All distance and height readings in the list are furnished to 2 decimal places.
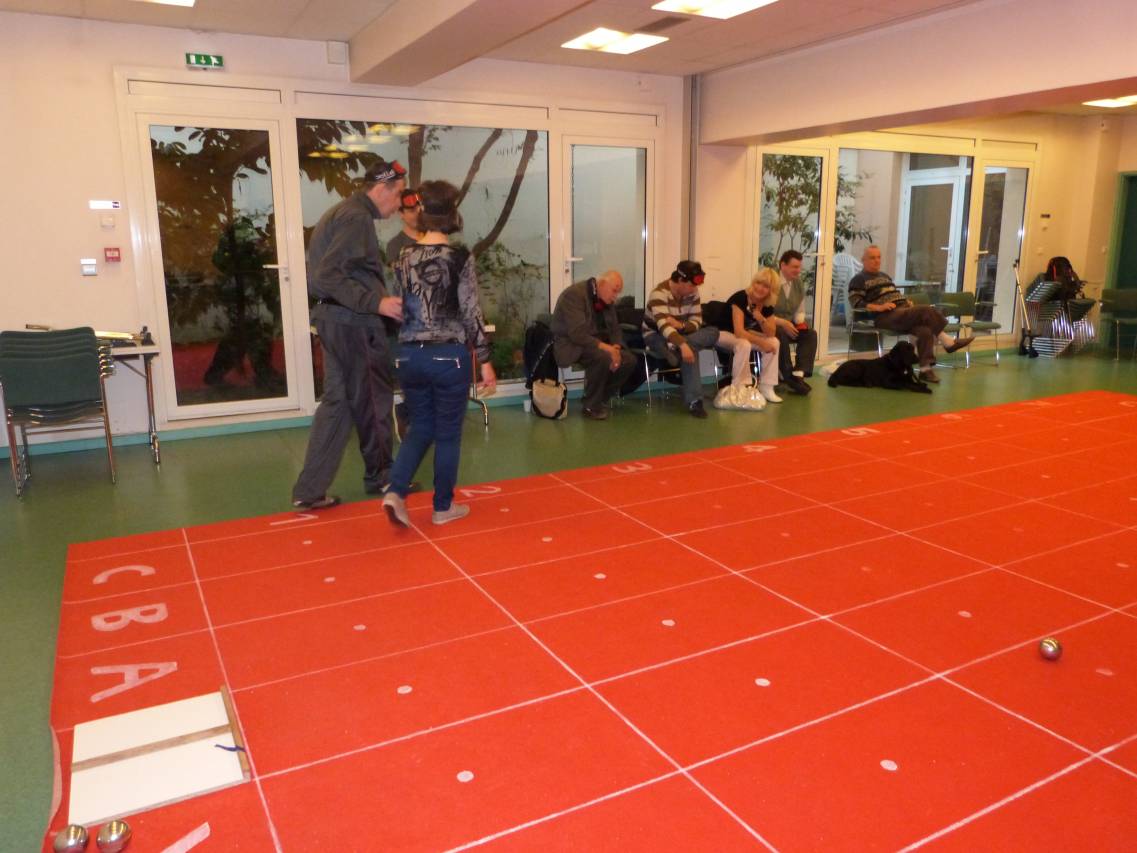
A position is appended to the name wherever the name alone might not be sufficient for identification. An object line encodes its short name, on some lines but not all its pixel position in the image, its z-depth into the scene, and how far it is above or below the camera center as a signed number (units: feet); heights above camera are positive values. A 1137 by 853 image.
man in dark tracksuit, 13.87 -1.36
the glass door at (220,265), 20.30 -0.54
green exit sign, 19.66 +4.04
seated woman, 24.75 -2.33
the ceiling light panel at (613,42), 21.36 +4.88
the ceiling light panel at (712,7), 18.62 +4.94
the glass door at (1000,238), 35.06 -0.01
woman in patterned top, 12.91 -1.44
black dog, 26.76 -4.10
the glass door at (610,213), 25.72 +0.80
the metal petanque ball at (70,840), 6.48 -4.39
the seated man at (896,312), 28.04 -2.36
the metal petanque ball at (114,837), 6.53 -4.40
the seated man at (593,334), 22.20 -2.40
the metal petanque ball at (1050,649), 9.43 -4.38
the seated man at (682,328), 23.32 -2.39
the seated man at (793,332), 26.35 -2.78
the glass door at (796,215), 29.04 +0.80
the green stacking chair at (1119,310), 33.65 -2.83
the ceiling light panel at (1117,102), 30.55 +4.75
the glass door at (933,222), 34.37 +0.65
